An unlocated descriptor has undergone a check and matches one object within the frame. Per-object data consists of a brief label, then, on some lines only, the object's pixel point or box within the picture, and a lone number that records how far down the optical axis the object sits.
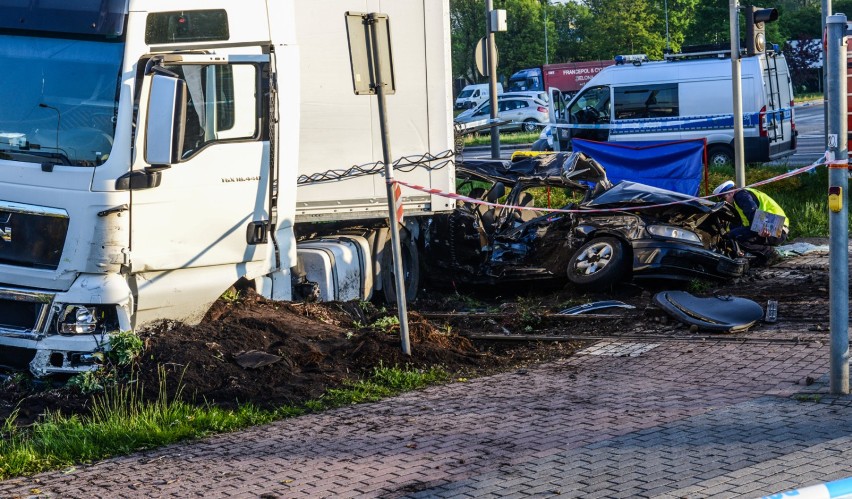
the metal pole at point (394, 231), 8.15
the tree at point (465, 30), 61.53
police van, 24.25
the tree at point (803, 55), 55.56
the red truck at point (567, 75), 51.53
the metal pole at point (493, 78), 17.44
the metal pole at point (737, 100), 14.88
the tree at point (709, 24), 55.50
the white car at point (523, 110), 43.94
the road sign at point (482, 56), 17.23
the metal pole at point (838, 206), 6.70
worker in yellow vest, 12.61
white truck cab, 7.50
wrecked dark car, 11.34
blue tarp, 17.12
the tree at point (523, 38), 65.00
